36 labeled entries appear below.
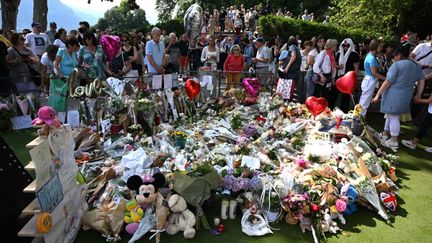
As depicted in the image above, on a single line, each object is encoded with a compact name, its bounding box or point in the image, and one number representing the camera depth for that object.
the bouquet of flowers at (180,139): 5.56
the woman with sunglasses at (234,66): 8.66
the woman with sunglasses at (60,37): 8.78
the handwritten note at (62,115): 6.33
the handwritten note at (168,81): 7.40
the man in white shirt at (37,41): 8.86
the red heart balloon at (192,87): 7.29
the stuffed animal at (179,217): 3.70
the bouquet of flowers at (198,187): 3.81
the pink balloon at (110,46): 8.12
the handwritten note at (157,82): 7.22
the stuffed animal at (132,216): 3.64
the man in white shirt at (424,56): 8.07
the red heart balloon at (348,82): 6.27
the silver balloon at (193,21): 11.09
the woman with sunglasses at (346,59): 7.62
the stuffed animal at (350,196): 4.26
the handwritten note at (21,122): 6.68
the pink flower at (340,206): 4.03
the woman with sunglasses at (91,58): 6.59
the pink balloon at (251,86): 7.89
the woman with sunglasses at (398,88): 5.96
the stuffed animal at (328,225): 3.86
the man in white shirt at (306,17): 23.00
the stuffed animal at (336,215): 4.04
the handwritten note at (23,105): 6.72
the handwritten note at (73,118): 6.07
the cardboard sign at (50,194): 2.80
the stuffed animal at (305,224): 3.90
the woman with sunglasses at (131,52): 8.46
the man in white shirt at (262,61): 9.19
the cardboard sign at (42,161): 2.70
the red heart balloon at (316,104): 6.27
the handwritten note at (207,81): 8.34
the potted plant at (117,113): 5.84
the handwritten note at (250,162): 4.74
